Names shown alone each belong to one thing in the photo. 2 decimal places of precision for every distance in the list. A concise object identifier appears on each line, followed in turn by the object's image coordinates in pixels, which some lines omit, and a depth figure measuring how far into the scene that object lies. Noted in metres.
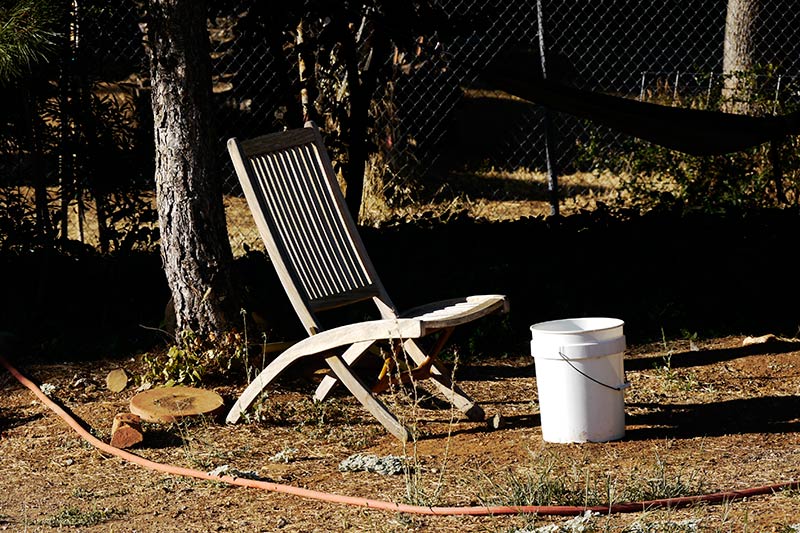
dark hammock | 11.43
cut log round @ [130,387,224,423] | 9.36
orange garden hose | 6.84
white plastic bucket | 8.30
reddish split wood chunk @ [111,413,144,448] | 8.99
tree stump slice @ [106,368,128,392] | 10.61
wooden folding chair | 8.65
